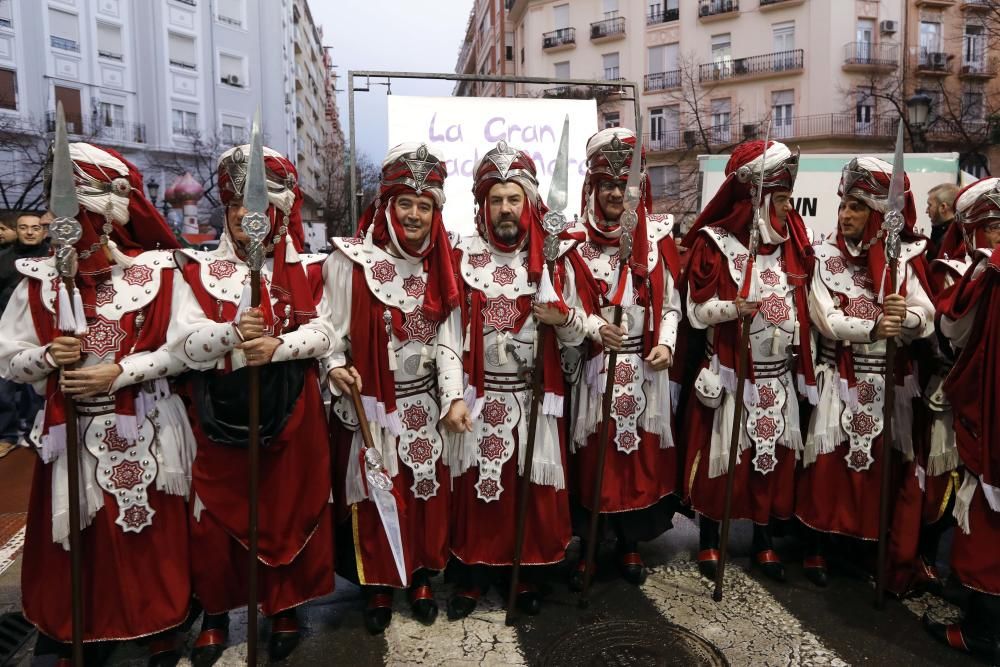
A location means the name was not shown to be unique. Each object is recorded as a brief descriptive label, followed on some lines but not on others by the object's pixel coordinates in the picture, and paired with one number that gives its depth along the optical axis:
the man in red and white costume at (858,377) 3.40
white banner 6.18
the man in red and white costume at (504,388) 3.15
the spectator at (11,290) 5.41
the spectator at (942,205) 4.90
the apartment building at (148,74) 20.47
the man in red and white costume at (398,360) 3.01
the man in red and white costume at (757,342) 3.48
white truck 8.15
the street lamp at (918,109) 9.95
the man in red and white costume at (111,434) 2.53
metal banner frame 5.51
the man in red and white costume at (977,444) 2.82
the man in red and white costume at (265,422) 2.70
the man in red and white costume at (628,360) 3.42
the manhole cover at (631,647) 2.85
